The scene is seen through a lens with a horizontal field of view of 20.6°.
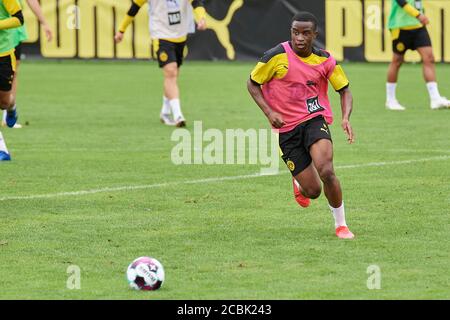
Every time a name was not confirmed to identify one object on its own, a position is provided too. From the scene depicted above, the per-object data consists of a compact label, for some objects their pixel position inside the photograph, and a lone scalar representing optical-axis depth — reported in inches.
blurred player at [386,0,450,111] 761.0
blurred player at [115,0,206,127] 692.1
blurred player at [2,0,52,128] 632.9
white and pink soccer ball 298.4
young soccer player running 383.6
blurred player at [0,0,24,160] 511.2
